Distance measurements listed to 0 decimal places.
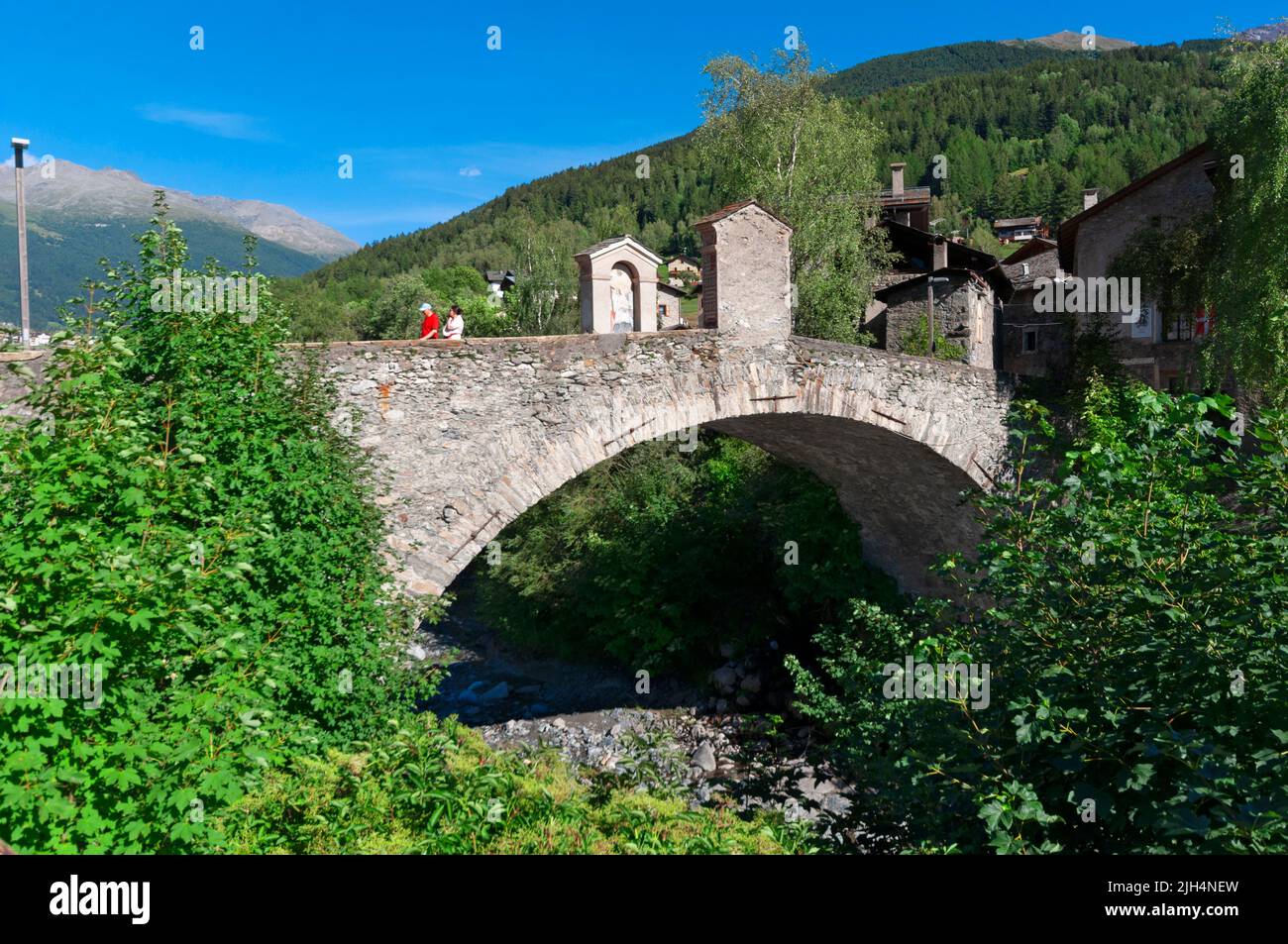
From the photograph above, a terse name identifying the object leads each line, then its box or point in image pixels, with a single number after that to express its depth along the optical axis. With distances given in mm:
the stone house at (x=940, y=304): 23281
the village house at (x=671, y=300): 33084
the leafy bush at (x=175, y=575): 4152
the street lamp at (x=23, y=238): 9508
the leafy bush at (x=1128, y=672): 3871
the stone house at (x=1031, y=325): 14312
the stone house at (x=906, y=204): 30766
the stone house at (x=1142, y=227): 16422
